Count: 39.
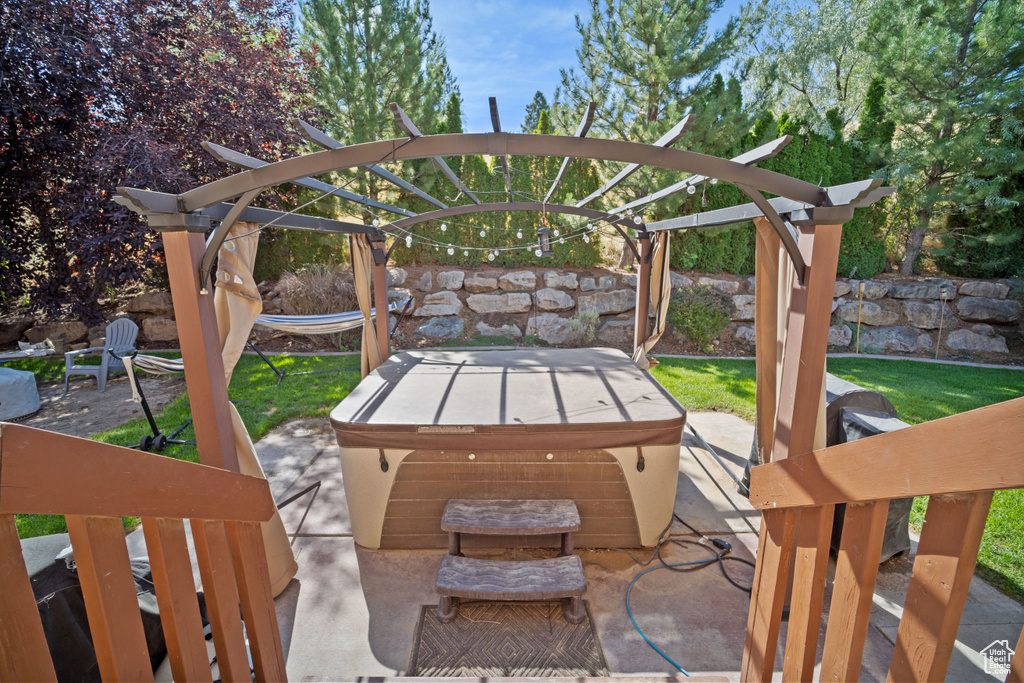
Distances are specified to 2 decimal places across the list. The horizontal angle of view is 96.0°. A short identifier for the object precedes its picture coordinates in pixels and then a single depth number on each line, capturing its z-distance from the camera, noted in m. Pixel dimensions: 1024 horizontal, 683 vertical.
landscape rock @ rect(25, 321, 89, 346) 7.40
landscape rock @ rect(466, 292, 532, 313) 8.29
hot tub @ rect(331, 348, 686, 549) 2.68
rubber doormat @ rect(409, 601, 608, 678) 2.07
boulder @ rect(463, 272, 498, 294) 8.49
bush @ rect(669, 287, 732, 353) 7.35
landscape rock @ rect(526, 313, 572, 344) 7.94
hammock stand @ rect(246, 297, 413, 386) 5.70
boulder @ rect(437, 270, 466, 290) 8.52
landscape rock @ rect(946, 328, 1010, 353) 7.39
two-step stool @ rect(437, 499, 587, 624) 2.28
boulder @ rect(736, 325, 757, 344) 7.63
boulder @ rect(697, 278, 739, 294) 8.09
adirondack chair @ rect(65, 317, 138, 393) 5.55
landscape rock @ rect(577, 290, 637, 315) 8.11
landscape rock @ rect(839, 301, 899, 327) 7.91
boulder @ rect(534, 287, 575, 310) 8.23
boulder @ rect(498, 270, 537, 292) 8.47
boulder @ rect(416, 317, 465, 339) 7.99
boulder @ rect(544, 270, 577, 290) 8.41
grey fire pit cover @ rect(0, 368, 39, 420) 4.84
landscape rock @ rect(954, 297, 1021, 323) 7.46
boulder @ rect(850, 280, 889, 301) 7.98
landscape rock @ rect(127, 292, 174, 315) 7.70
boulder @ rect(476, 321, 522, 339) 8.09
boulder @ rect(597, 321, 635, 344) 7.87
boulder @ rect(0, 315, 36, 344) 7.37
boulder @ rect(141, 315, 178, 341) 7.65
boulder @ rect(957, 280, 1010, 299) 7.73
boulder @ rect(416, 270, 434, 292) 8.52
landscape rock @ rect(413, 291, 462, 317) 8.30
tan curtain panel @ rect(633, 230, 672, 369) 4.23
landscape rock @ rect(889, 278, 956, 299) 7.85
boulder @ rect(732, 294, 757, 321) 7.81
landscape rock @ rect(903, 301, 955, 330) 7.77
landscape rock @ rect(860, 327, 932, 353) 7.65
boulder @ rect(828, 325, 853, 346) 7.68
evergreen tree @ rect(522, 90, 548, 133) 15.21
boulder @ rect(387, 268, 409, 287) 8.45
